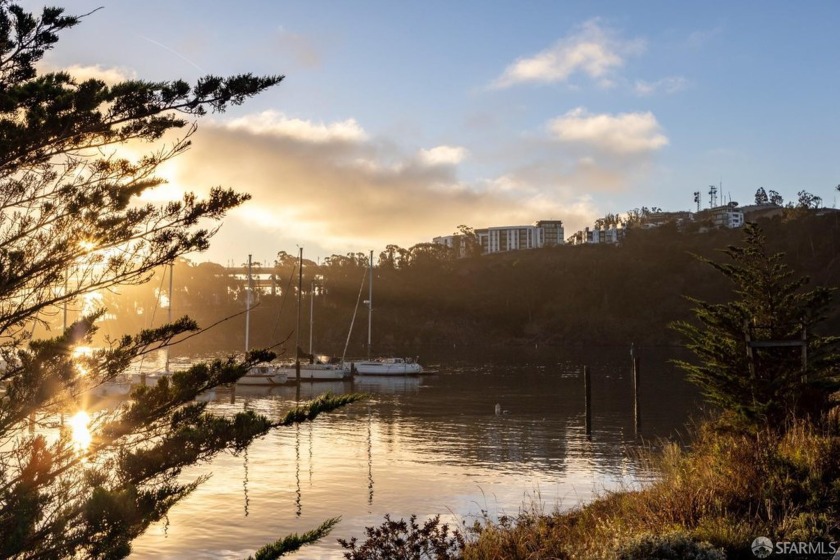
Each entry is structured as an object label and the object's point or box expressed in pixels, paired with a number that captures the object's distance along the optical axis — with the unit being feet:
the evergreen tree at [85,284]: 29.09
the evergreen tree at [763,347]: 52.29
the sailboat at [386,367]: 229.04
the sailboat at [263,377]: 195.83
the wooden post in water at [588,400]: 118.21
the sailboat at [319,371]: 208.64
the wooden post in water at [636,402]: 122.01
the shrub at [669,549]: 26.45
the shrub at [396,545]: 35.47
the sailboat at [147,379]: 181.27
